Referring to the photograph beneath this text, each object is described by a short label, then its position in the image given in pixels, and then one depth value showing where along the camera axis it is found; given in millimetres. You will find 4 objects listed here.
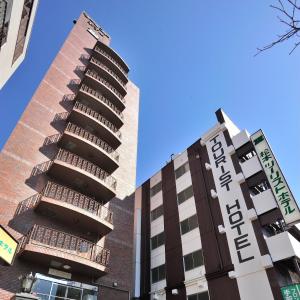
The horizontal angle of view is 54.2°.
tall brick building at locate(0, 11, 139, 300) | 17031
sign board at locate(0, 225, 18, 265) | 10070
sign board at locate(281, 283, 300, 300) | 15627
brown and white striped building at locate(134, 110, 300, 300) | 18109
